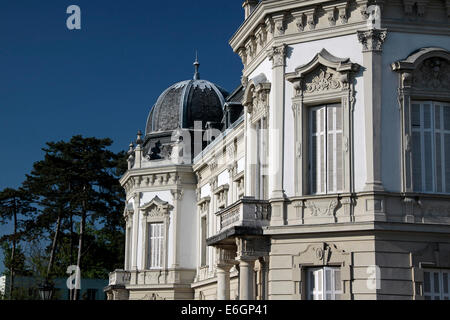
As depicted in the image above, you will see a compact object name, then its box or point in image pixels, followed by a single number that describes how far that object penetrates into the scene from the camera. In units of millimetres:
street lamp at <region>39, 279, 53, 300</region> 27109
